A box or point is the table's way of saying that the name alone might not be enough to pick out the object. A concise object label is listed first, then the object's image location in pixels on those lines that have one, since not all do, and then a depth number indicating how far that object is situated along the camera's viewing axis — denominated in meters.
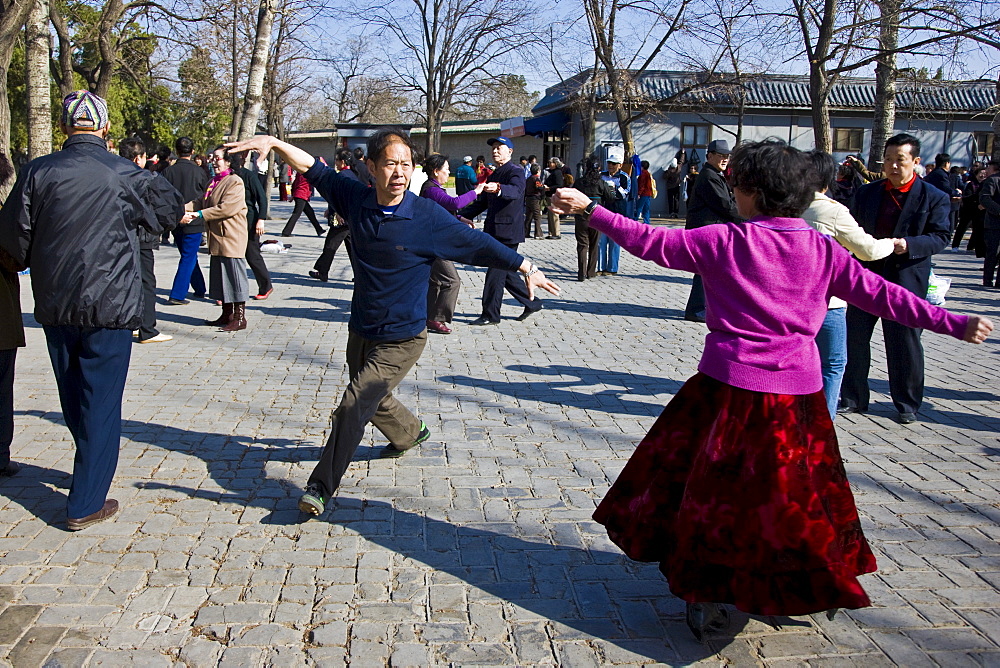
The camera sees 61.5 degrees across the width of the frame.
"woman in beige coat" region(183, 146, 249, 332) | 8.56
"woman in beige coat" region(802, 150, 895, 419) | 4.86
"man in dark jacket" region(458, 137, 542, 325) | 9.20
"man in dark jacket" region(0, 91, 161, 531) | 3.83
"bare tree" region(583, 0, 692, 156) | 21.83
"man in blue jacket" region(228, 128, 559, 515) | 4.04
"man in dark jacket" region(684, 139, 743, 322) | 8.41
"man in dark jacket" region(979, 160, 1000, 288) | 12.77
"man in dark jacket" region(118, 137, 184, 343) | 8.26
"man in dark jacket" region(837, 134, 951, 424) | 5.77
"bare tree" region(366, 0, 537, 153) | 30.70
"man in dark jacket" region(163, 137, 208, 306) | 10.17
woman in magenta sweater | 2.92
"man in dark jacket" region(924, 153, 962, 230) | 14.07
